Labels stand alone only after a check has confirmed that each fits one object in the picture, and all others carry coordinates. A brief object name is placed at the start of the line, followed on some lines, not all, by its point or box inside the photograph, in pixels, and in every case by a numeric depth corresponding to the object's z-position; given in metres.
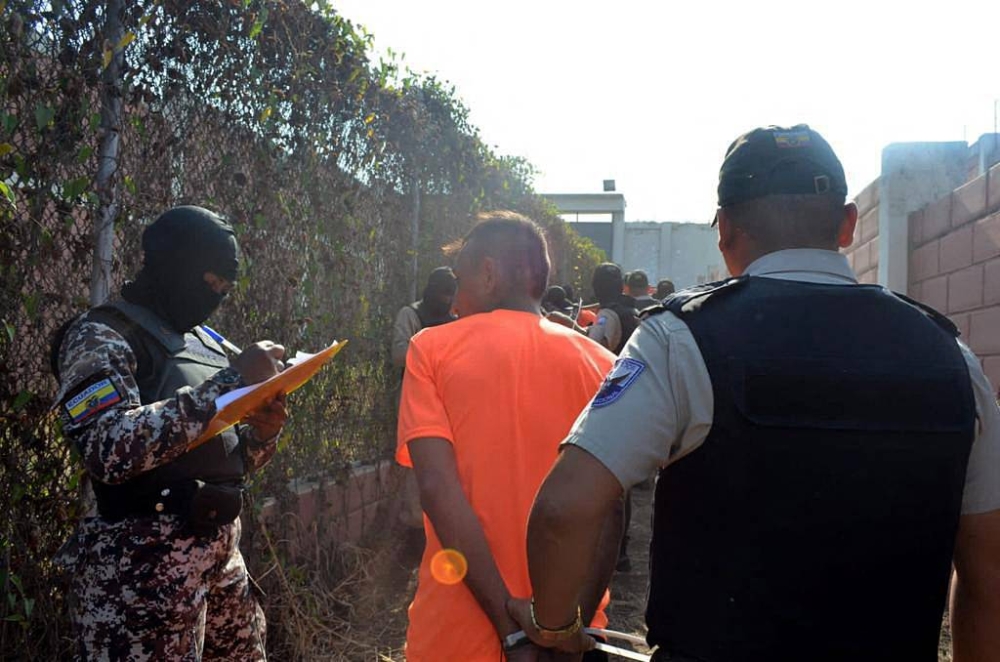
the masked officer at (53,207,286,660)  1.89
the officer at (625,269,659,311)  7.09
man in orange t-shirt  1.83
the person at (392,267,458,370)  5.14
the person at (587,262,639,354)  5.76
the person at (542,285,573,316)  6.84
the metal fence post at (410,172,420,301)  5.86
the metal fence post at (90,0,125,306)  2.57
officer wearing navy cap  1.31
